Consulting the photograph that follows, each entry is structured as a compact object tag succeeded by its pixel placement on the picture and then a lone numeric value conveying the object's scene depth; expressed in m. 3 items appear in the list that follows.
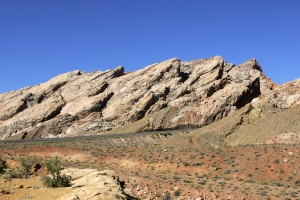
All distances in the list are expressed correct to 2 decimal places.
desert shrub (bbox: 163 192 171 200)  31.16
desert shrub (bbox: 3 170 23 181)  28.99
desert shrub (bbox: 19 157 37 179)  34.72
